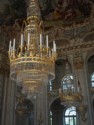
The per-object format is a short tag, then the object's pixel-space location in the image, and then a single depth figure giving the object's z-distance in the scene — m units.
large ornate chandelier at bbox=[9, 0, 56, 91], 7.70
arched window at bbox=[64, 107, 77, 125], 17.77
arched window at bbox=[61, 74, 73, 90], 13.23
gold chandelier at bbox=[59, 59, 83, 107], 12.73
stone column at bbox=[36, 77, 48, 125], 14.68
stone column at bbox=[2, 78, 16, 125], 15.42
